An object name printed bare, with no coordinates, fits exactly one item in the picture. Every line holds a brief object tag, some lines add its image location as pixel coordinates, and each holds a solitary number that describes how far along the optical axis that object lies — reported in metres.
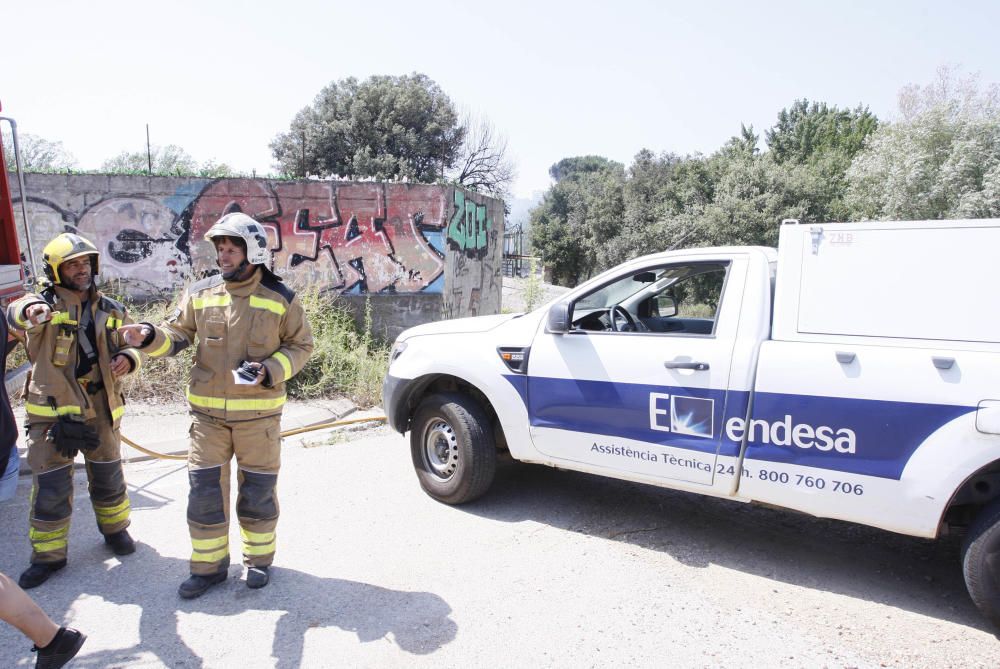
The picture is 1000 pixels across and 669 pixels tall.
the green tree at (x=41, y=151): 27.59
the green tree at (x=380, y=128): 40.50
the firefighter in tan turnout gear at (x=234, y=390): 3.48
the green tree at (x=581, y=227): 45.12
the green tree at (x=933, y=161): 26.03
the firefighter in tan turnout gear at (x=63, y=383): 3.60
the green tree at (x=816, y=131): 43.03
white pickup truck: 3.22
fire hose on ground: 5.80
